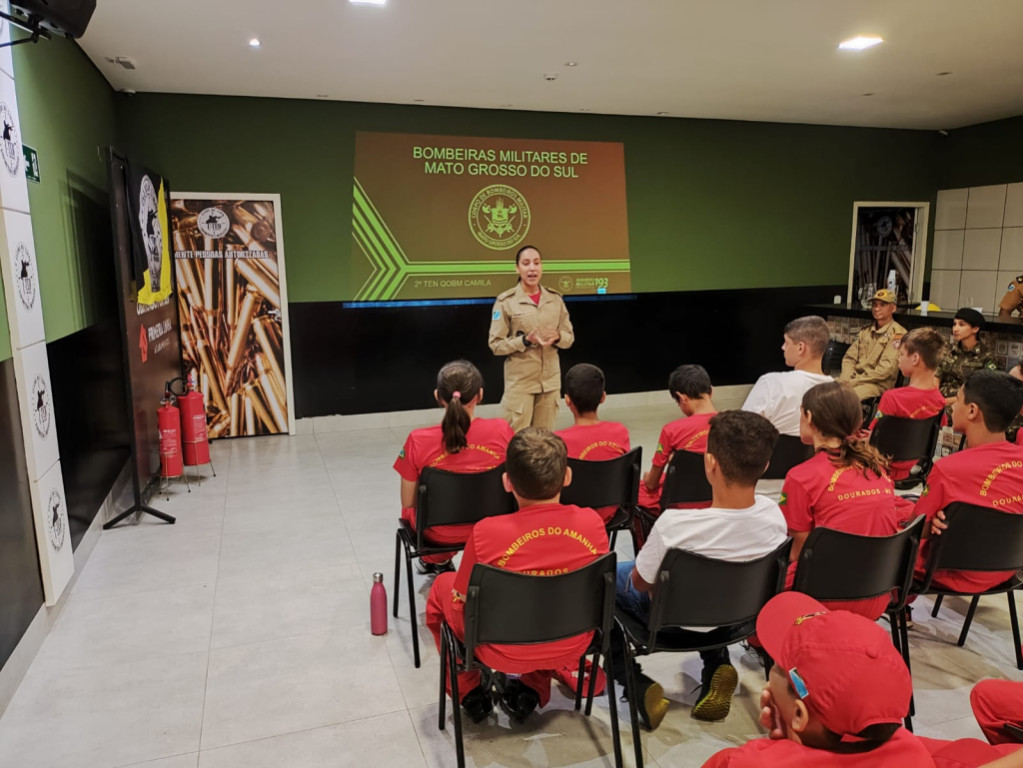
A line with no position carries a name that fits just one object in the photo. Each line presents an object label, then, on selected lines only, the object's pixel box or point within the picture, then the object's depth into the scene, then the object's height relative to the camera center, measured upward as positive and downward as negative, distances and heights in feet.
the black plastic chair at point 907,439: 12.37 -3.02
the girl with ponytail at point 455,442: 9.08 -2.26
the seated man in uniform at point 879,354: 18.25 -2.22
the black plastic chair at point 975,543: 7.69 -3.07
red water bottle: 9.68 -4.65
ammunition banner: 20.01 -1.00
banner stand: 13.15 -0.32
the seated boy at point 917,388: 12.40 -2.16
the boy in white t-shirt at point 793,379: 11.54 -1.81
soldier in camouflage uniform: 17.13 -2.17
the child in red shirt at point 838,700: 3.24 -2.03
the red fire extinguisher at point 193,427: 16.75 -3.67
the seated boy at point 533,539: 6.34 -2.44
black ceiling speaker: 7.65 +2.93
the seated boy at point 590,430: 9.70 -2.23
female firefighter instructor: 15.43 -1.56
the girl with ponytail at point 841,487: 7.41 -2.32
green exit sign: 10.74 +1.72
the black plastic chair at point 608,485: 9.28 -2.87
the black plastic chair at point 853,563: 6.92 -2.98
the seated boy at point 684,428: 9.99 -2.25
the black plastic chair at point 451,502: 8.67 -2.91
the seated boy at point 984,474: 8.06 -2.36
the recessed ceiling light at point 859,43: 15.35 +5.07
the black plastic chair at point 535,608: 6.14 -3.04
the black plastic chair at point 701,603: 6.50 -3.17
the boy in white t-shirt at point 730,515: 6.71 -2.37
